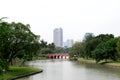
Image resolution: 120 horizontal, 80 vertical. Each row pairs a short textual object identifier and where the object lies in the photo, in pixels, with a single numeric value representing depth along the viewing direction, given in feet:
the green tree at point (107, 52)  147.88
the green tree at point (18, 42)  81.82
